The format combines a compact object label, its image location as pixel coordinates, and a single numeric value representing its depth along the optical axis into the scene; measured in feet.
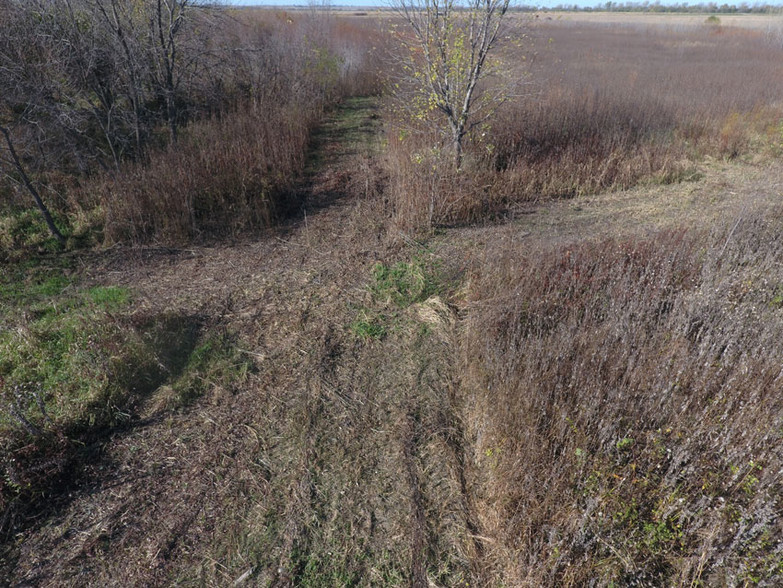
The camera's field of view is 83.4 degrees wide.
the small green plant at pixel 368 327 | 13.76
